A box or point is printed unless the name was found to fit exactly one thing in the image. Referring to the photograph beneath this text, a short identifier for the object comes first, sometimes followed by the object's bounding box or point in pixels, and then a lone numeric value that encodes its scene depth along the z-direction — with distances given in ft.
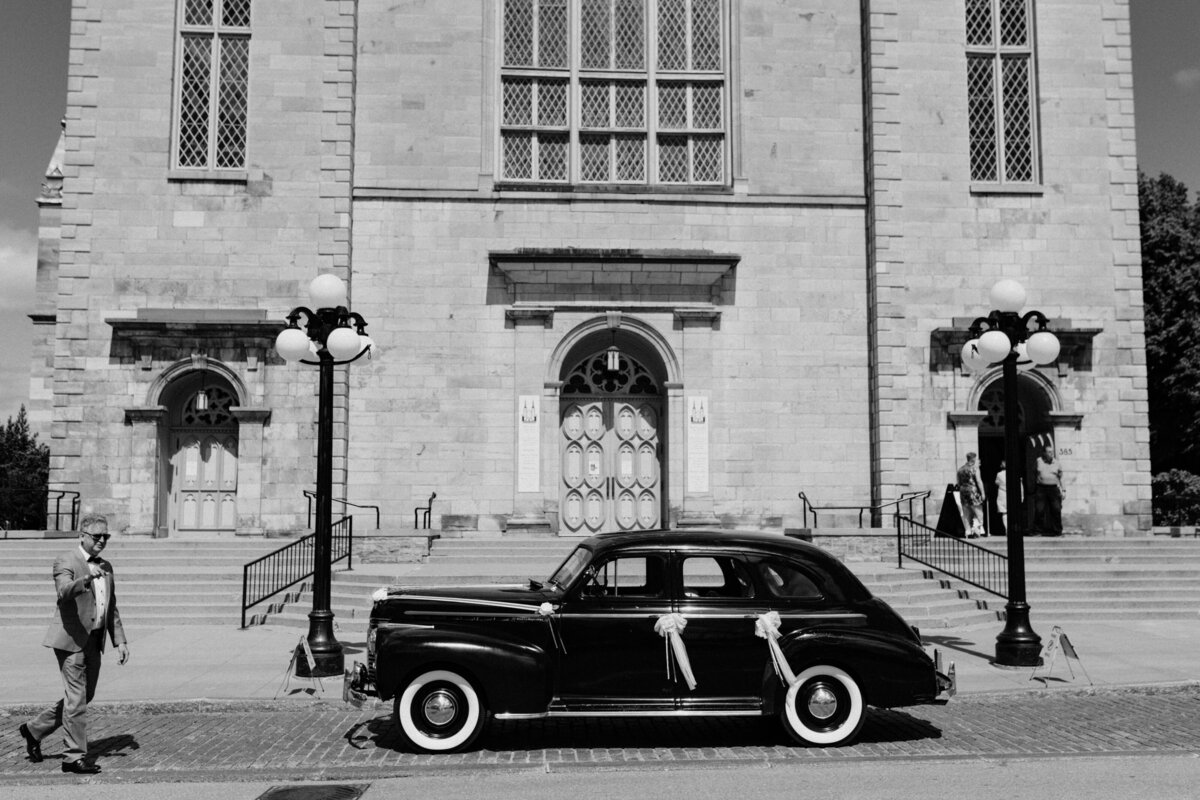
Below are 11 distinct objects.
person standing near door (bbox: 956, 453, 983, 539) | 65.57
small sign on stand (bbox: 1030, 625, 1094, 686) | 36.24
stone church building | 67.67
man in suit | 25.25
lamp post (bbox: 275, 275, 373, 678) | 37.27
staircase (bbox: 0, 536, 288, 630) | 52.21
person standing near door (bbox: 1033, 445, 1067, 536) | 66.39
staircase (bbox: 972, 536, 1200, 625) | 54.29
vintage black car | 27.22
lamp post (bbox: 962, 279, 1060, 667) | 39.86
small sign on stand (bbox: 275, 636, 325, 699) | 34.22
